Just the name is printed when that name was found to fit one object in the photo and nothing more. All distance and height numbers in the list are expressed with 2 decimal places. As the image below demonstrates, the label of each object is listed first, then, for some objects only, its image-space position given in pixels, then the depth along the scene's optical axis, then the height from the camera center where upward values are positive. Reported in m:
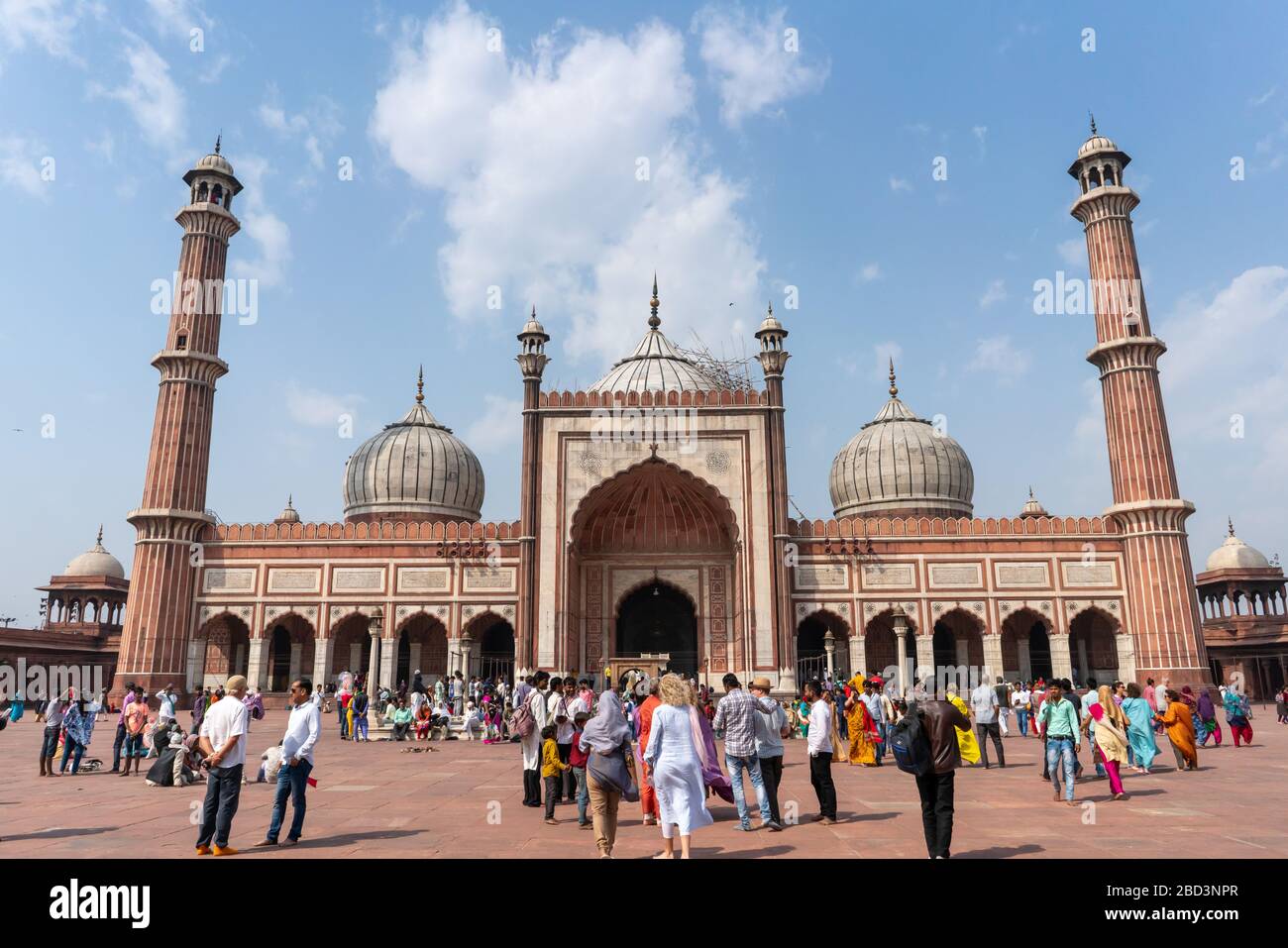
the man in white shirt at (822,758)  7.84 -0.67
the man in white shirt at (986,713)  12.39 -0.44
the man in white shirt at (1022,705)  17.48 -0.47
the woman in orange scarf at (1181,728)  11.65 -0.63
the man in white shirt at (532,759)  9.02 -0.73
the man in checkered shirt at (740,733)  7.70 -0.42
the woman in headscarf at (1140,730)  11.50 -0.64
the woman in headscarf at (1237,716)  15.12 -0.62
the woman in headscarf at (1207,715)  15.08 -0.60
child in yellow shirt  8.09 -0.74
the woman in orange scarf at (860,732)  12.98 -0.70
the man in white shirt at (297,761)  6.75 -0.54
